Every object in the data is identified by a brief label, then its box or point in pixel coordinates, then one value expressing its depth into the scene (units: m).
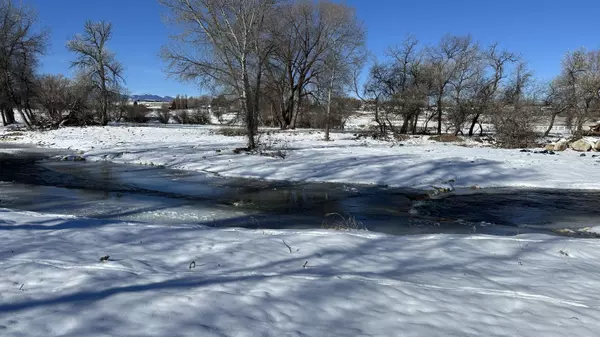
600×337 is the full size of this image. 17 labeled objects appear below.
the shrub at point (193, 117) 51.62
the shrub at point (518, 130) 23.36
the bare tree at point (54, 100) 36.81
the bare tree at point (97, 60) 36.62
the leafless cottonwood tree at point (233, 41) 17.47
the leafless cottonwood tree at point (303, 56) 29.16
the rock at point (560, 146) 20.52
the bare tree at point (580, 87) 28.77
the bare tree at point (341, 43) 26.73
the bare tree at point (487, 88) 31.77
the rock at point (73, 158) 18.92
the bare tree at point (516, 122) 23.55
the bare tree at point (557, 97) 33.47
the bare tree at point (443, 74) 33.94
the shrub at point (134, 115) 49.88
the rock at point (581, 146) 20.12
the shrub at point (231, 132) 29.97
